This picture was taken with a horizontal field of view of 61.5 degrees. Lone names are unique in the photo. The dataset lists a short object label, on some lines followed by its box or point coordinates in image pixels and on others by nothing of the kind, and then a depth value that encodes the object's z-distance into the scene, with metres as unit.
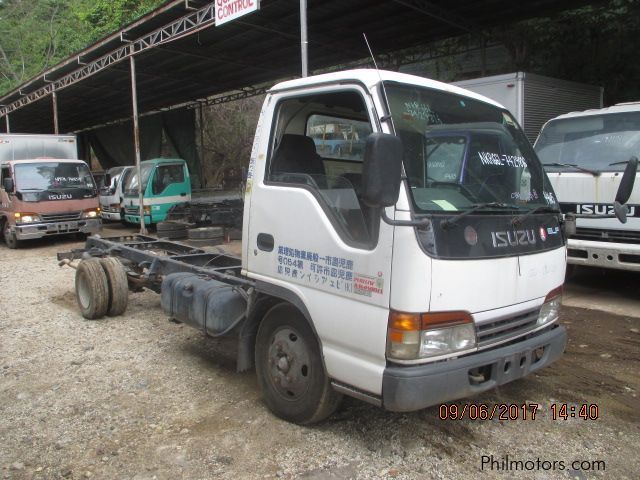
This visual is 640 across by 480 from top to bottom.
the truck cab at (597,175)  5.93
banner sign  8.65
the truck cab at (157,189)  14.63
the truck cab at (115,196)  15.77
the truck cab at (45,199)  12.13
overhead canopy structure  10.43
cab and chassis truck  2.78
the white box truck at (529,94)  8.23
